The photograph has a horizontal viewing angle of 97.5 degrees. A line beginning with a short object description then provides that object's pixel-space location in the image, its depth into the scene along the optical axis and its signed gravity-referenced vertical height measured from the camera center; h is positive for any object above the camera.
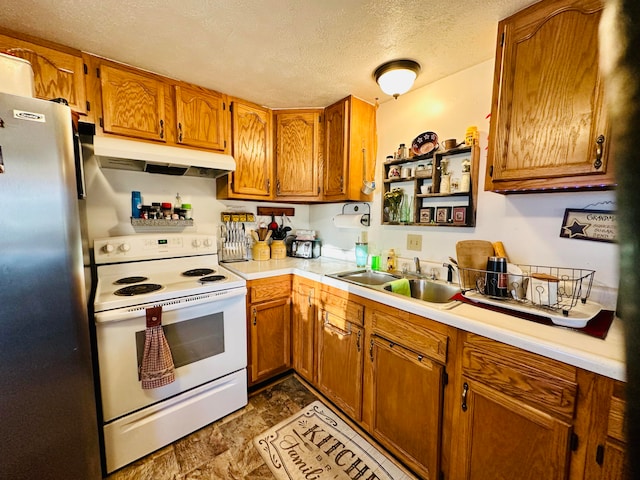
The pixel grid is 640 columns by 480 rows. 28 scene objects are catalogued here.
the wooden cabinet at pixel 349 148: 2.10 +0.53
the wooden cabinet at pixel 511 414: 0.94 -0.72
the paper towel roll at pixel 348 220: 2.20 -0.02
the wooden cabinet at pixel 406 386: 1.27 -0.84
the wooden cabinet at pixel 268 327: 1.96 -0.80
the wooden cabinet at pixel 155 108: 1.64 +0.70
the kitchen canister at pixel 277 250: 2.54 -0.30
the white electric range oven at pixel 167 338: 1.39 -0.67
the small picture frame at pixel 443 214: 1.73 +0.02
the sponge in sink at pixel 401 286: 1.71 -0.42
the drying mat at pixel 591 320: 1.01 -0.40
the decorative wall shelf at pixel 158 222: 1.96 -0.04
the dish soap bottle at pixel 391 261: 2.03 -0.31
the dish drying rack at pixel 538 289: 1.13 -0.31
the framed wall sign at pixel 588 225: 1.20 -0.03
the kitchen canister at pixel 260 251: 2.44 -0.30
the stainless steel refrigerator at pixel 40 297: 1.00 -0.31
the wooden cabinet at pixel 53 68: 1.40 +0.78
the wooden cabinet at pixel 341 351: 1.65 -0.84
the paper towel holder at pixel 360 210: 2.27 +0.06
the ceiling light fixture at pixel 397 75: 1.62 +0.84
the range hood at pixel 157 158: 1.55 +0.35
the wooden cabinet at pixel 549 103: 1.06 +0.48
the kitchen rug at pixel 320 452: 1.42 -1.28
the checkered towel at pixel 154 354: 1.43 -0.71
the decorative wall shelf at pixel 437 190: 1.64 +0.17
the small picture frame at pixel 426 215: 1.82 +0.02
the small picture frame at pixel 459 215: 1.65 +0.02
